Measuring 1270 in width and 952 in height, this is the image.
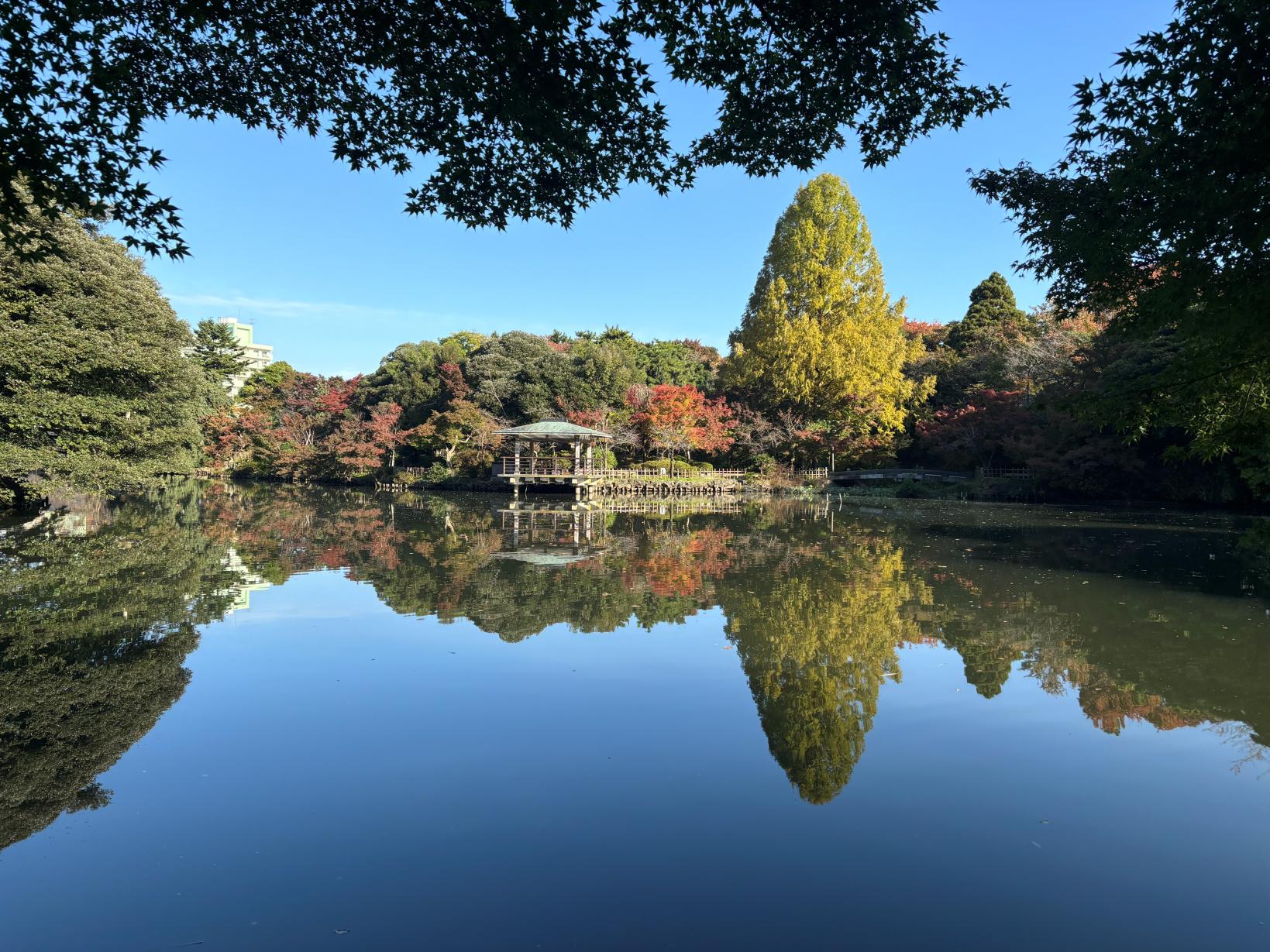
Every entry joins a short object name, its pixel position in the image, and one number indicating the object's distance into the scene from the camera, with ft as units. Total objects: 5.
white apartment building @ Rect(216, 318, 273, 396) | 293.23
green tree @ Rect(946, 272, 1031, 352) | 114.83
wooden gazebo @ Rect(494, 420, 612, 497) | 88.07
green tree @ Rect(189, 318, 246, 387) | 126.72
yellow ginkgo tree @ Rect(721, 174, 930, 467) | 98.12
